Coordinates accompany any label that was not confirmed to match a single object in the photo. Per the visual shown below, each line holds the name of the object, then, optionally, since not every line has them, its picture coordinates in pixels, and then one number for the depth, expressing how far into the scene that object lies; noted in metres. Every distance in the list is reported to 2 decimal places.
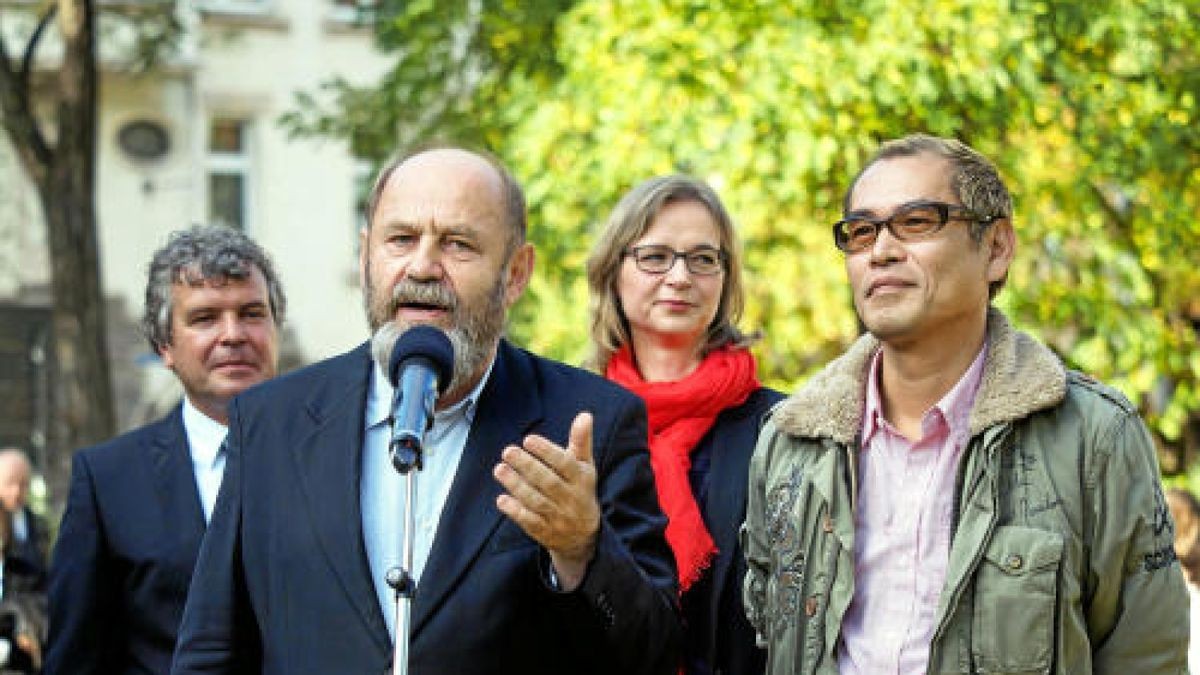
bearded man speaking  3.74
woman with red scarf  5.27
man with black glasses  3.84
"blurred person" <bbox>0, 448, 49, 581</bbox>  11.48
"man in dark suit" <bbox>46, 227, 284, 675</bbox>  5.24
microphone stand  3.15
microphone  3.16
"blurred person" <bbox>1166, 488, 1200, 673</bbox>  7.81
